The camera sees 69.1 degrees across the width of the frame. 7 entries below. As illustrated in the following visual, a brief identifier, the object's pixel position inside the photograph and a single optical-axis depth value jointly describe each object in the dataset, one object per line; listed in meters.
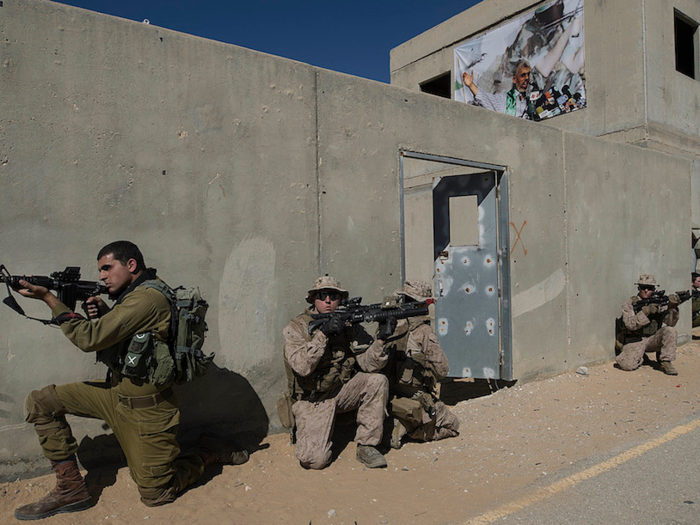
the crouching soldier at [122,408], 2.93
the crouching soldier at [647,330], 6.50
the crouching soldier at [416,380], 4.12
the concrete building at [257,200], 3.27
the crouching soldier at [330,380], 3.65
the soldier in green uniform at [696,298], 8.37
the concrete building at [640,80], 8.58
